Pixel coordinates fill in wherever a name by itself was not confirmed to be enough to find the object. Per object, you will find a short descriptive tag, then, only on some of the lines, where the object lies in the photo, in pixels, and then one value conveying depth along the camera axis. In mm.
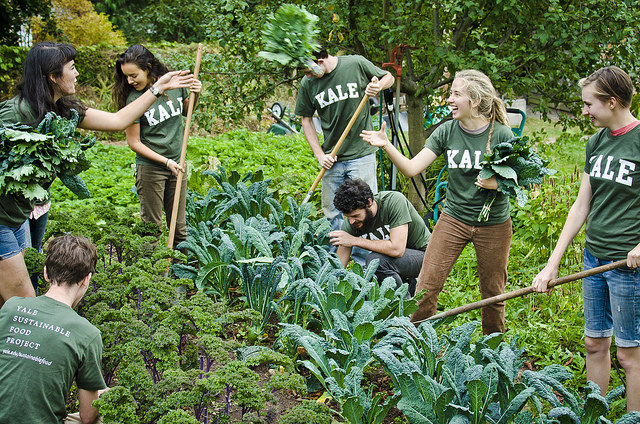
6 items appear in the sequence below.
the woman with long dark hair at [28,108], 3367
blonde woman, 3916
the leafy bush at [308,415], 2623
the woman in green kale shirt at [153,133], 4801
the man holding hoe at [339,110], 5113
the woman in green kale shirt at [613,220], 3174
